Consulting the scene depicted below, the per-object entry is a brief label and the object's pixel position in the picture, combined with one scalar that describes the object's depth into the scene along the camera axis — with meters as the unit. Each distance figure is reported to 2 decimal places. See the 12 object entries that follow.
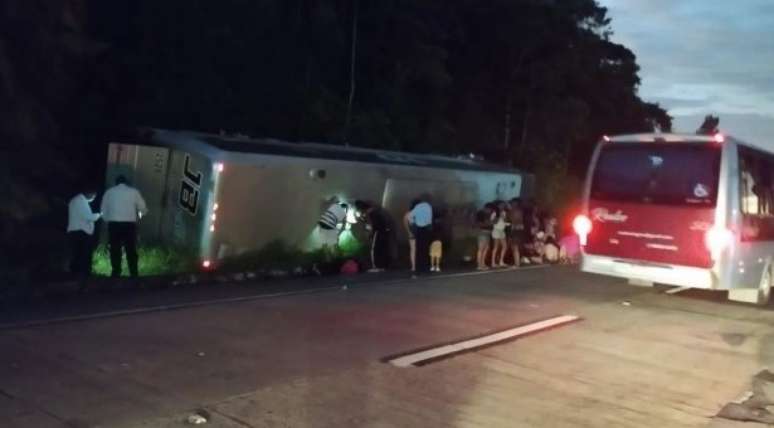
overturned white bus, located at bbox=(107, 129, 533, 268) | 15.52
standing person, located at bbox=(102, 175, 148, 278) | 14.23
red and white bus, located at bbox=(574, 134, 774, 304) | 13.59
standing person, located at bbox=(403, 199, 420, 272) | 17.77
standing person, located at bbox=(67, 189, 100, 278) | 14.33
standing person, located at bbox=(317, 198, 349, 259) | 17.22
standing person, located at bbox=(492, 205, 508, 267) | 19.03
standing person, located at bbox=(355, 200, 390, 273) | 17.41
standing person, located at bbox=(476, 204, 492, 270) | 19.03
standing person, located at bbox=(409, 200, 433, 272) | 17.73
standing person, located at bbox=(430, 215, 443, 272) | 17.96
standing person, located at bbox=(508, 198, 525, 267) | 19.89
